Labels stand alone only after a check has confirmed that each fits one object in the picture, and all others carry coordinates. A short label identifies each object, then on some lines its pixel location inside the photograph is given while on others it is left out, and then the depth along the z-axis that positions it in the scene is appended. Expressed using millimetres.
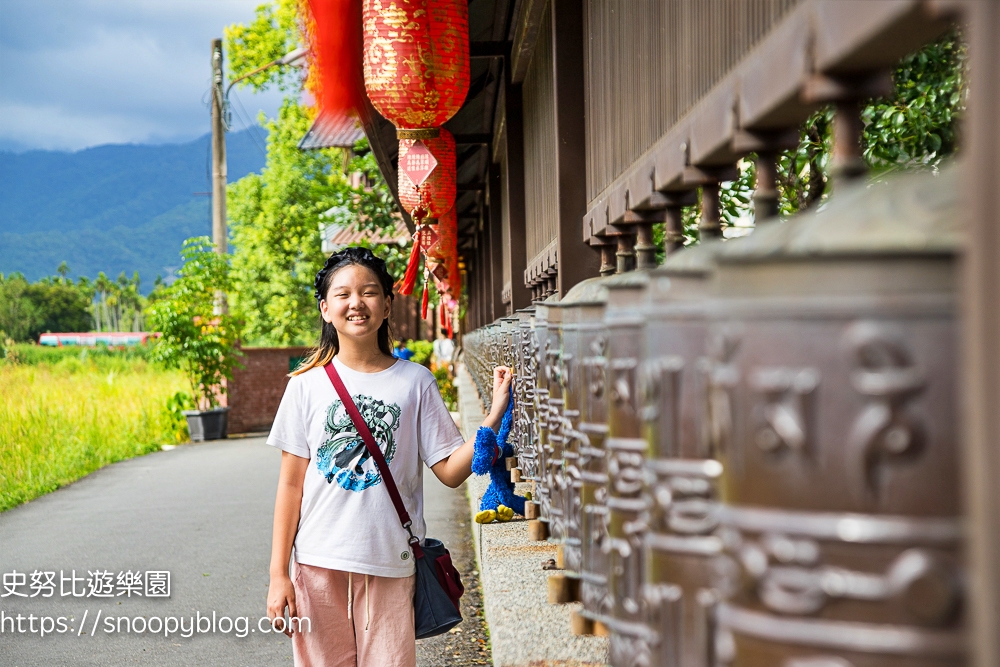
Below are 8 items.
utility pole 19797
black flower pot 17328
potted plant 17547
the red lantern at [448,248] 11875
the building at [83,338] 77925
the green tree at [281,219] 33031
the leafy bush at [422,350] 23812
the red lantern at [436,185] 7496
